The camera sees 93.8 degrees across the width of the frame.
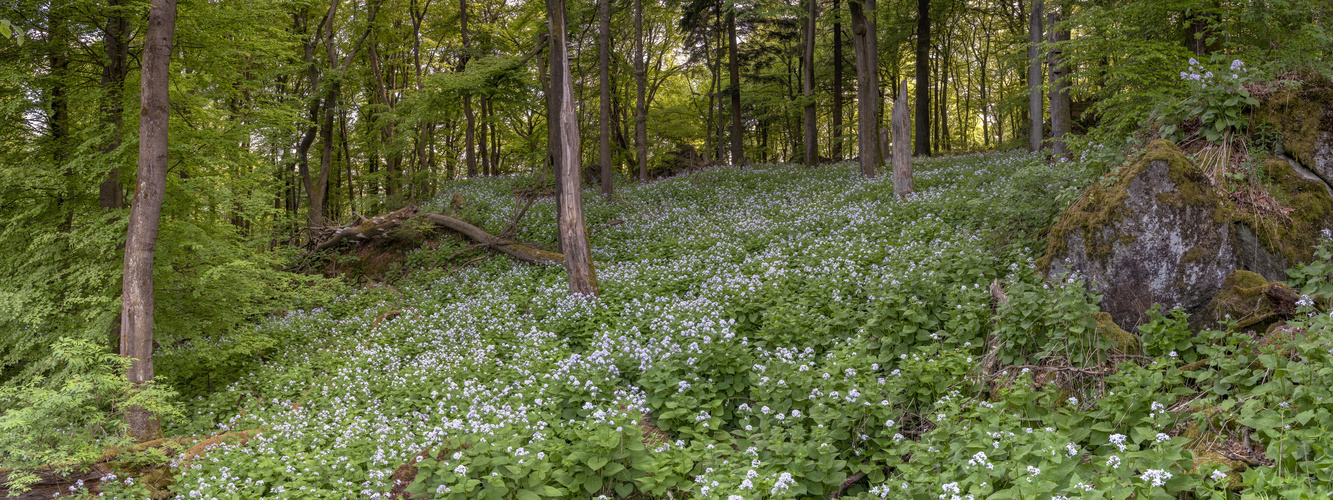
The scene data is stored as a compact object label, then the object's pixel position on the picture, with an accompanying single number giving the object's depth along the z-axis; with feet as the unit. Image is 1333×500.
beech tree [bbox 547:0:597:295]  35.06
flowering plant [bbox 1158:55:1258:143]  19.44
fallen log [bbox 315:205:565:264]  54.24
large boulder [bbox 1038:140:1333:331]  17.47
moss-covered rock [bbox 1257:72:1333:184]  18.69
